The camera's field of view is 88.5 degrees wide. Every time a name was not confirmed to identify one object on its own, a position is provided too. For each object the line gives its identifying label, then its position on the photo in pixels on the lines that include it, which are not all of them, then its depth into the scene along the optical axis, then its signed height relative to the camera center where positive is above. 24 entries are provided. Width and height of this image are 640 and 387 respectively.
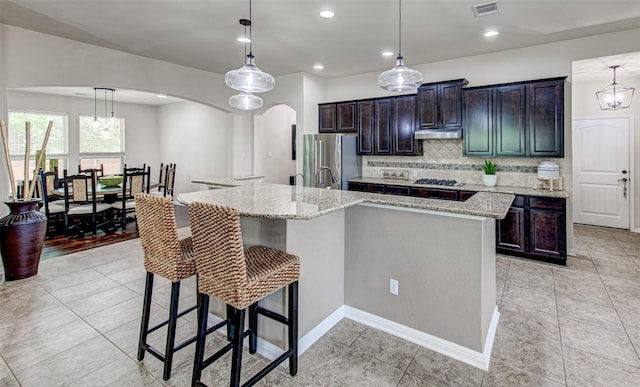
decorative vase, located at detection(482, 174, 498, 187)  4.77 +0.17
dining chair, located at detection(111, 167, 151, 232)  5.96 +0.08
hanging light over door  5.52 +1.66
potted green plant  4.76 +0.24
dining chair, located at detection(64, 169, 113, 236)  5.46 -0.17
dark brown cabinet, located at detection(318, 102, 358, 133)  5.89 +1.39
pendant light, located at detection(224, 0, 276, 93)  2.74 +0.96
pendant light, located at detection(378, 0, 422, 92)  2.81 +0.99
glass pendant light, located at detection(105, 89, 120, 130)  8.70 +1.94
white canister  4.29 +0.27
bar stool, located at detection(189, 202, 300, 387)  1.65 -0.45
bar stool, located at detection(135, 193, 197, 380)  1.93 -0.39
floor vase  3.55 -0.50
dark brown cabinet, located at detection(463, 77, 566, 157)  4.16 +0.97
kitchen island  2.16 -0.50
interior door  5.82 +0.35
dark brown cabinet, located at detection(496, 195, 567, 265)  3.99 -0.49
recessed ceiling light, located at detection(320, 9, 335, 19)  3.38 +1.87
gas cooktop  4.91 +0.15
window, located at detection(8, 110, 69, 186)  7.32 +1.31
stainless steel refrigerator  5.54 +0.58
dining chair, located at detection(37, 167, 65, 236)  5.34 -0.15
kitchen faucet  5.52 +0.25
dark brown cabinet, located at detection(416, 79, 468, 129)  4.79 +1.31
